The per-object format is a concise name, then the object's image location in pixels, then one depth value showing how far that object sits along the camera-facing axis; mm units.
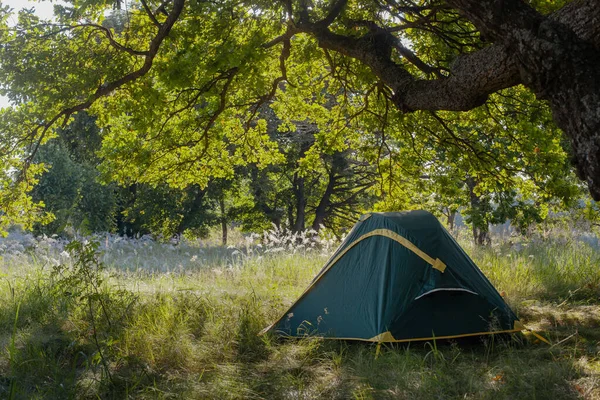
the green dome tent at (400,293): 5902
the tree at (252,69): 3670
